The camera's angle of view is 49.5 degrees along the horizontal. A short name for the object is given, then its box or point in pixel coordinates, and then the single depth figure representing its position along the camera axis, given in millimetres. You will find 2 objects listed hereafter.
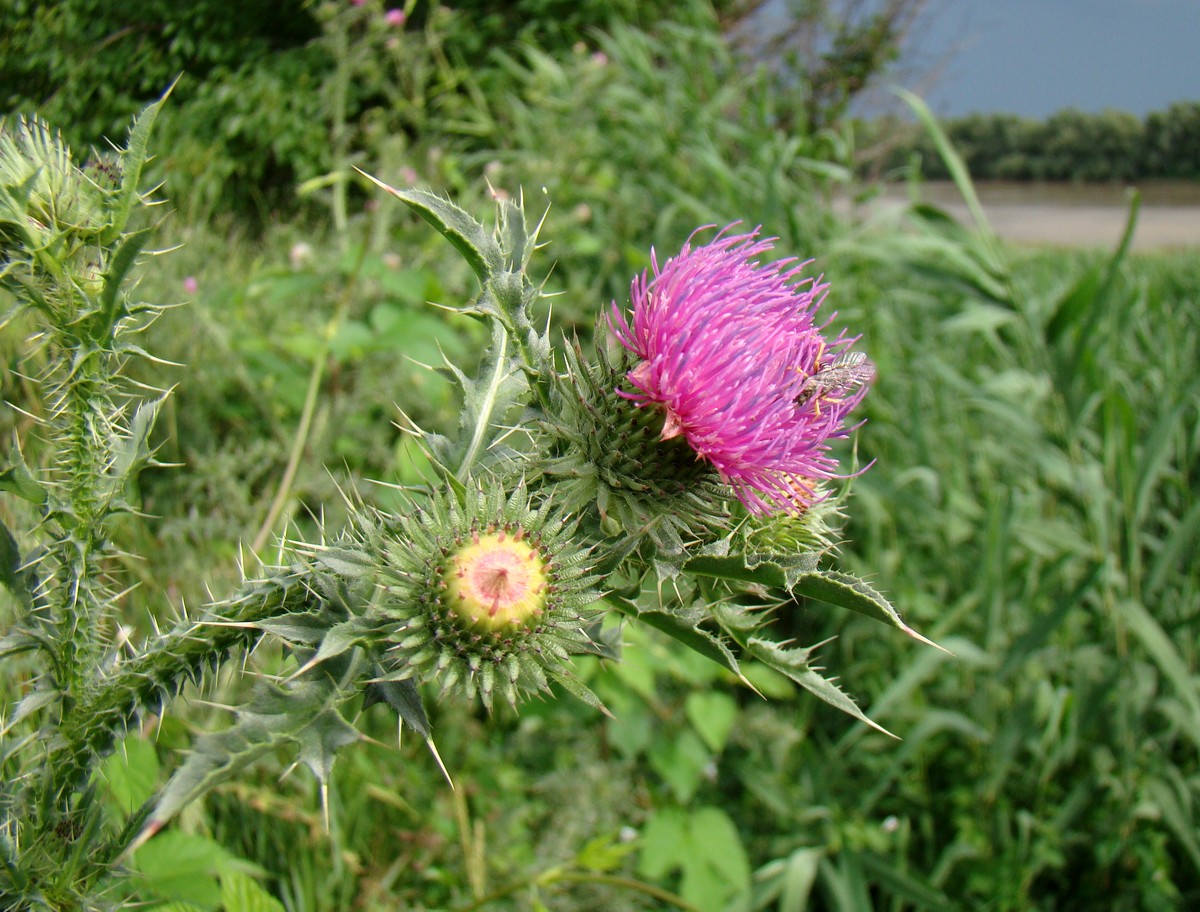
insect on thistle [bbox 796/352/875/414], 196
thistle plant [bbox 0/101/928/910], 172
